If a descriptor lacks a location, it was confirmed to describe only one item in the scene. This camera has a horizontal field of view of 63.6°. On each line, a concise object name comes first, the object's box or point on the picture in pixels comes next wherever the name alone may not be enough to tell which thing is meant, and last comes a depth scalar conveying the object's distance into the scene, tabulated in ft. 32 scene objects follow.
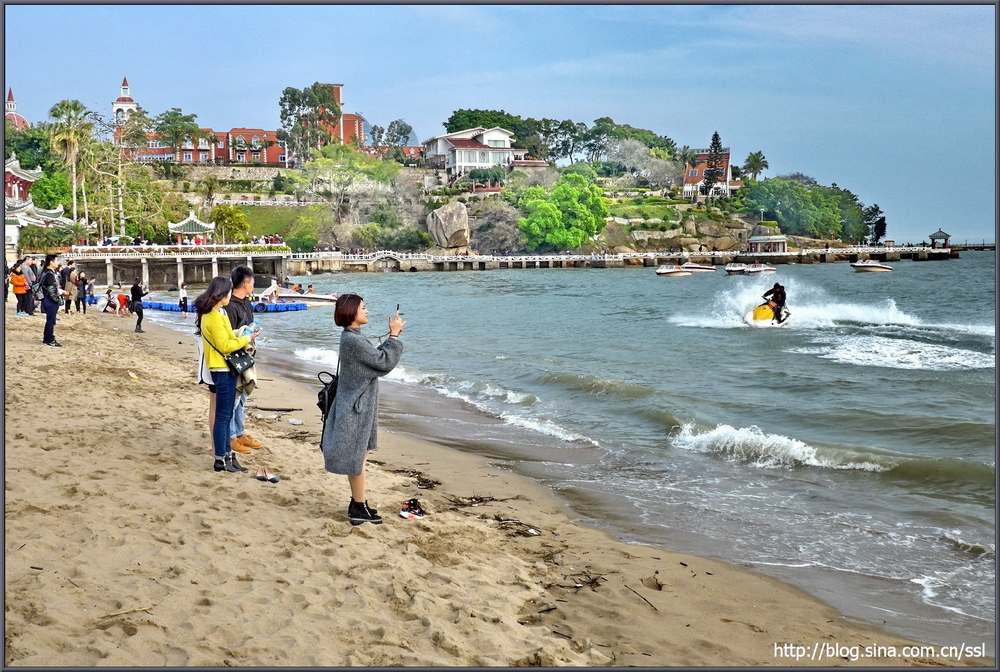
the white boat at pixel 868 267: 245.45
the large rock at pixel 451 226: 321.93
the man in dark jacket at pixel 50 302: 54.54
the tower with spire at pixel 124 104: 390.42
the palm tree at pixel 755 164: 488.85
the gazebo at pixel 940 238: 373.69
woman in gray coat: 20.29
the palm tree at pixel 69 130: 212.64
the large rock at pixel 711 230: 370.32
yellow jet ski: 96.78
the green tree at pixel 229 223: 263.49
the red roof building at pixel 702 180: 448.24
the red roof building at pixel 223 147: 395.75
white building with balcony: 419.54
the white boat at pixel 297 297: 130.59
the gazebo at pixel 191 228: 230.42
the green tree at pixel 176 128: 386.52
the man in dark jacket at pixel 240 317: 25.80
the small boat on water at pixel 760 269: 212.23
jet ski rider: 96.58
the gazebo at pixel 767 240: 337.52
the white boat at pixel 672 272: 242.37
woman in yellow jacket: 24.49
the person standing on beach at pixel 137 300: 81.66
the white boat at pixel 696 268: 252.83
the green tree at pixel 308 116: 422.82
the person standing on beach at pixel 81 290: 100.01
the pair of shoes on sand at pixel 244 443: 27.63
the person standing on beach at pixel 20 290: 76.89
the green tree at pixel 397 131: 547.49
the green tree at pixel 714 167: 445.37
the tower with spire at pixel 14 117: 323.68
